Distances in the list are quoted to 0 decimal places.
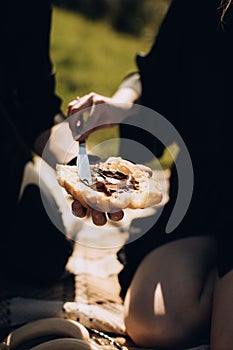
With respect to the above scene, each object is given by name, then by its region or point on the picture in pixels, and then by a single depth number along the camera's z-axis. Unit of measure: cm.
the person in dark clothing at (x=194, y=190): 150
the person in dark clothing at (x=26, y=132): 165
